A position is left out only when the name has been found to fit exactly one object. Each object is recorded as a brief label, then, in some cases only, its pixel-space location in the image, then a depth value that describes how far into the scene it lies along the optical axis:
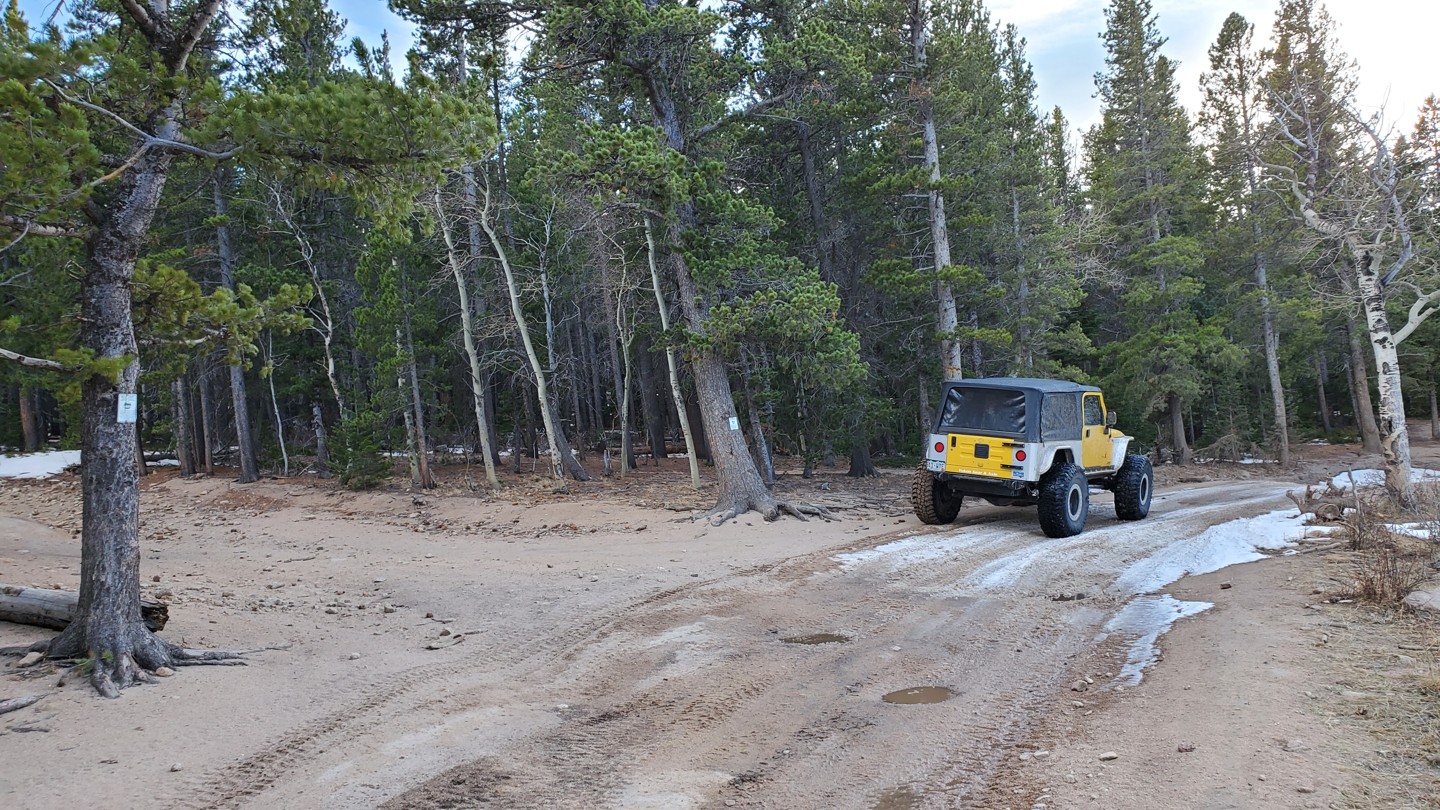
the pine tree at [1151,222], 27.69
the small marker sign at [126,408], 6.19
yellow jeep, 12.64
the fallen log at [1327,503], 11.96
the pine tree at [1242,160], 26.86
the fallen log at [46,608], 6.75
